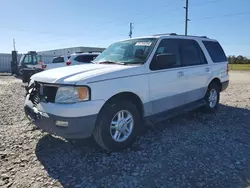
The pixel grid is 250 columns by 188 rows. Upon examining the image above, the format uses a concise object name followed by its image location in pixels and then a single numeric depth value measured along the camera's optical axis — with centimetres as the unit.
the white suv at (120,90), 324
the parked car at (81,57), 1169
